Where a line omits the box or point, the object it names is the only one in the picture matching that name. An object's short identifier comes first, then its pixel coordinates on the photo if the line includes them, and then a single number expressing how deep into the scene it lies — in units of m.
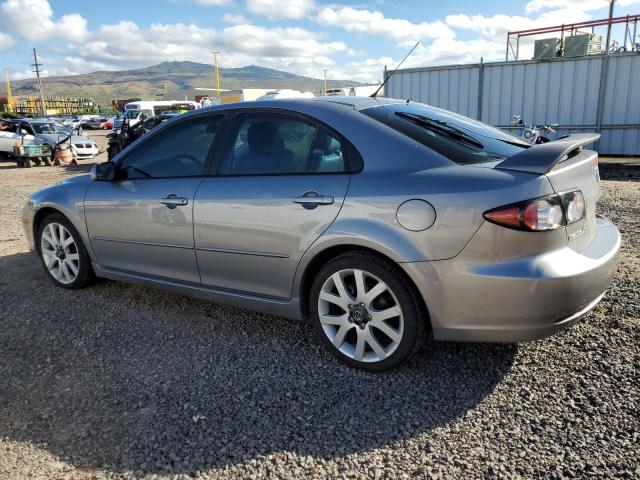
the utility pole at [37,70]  78.04
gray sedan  2.59
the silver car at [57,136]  18.75
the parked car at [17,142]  18.23
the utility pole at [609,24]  14.40
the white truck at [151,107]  38.31
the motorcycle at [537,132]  12.56
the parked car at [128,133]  15.05
